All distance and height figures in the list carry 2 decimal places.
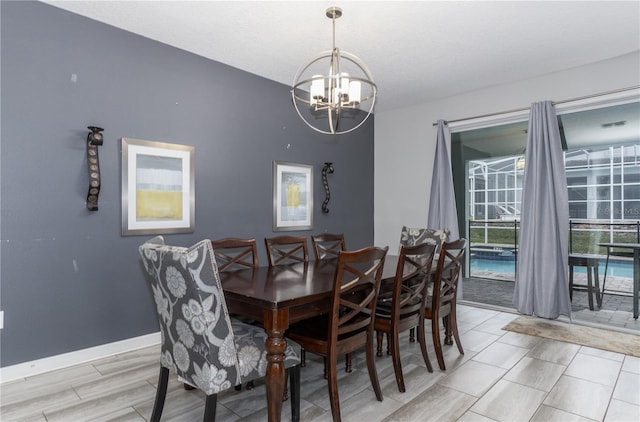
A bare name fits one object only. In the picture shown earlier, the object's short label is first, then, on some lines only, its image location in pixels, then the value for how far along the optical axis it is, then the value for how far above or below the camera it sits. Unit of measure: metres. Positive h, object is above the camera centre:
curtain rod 3.58 +1.22
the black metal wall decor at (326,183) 4.77 +0.39
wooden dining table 1.79 -0.47
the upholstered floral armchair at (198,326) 1.56 -0.52
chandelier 2.60 +1.27
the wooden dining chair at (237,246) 2.78 -0.30
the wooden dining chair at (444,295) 2.68 -0.63
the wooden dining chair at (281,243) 3.06 -0.29
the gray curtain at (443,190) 4.77 +0.31
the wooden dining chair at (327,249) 3.46 -0.32
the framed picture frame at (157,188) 3.06 +0.21
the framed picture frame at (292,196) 4.25 +0.20
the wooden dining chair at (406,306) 2.32 -0.65
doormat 3.21 -1.14
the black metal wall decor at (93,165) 2.82 +0.36
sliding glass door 3.64 +0.37
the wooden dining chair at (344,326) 1.97 -0.68
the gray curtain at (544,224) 3.90 -0.10
